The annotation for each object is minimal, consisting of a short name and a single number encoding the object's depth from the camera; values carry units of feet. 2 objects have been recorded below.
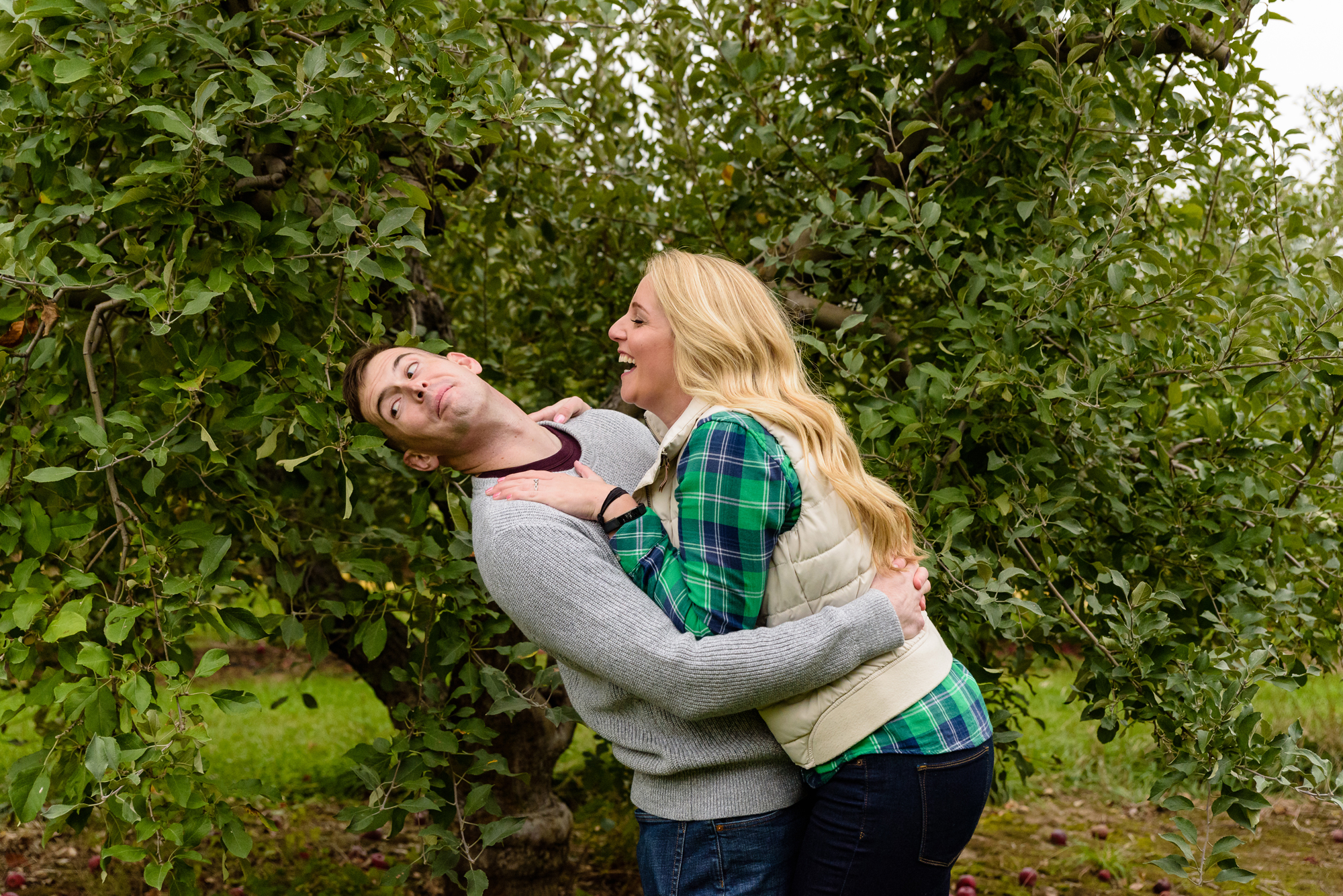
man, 4.60
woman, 4.67
